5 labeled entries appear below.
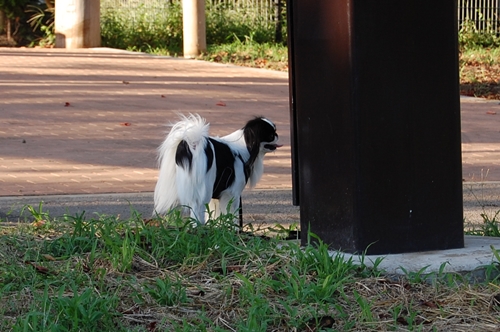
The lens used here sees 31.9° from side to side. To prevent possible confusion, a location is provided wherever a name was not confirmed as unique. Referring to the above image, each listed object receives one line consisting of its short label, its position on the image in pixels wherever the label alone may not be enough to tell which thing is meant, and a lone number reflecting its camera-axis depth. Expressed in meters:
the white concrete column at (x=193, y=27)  20.03
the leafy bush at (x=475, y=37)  23.64
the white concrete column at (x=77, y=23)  21.03
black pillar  4.52
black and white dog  5.58
